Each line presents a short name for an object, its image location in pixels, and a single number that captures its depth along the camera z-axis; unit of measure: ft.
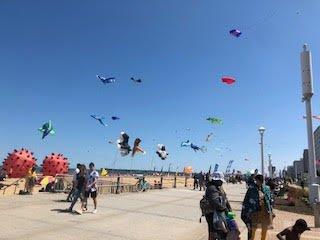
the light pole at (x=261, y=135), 55.95
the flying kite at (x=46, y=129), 60.25
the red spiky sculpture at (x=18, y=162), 59.58
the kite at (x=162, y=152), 65.99
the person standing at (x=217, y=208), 14.52
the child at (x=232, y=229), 14.84
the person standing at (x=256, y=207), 17.66
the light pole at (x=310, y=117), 28.41
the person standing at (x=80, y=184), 27.57
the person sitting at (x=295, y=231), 12.15
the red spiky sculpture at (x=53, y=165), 64.72
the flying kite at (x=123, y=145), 58.95
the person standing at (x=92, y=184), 28.01
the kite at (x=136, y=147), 61.25
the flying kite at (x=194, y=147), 73.24
